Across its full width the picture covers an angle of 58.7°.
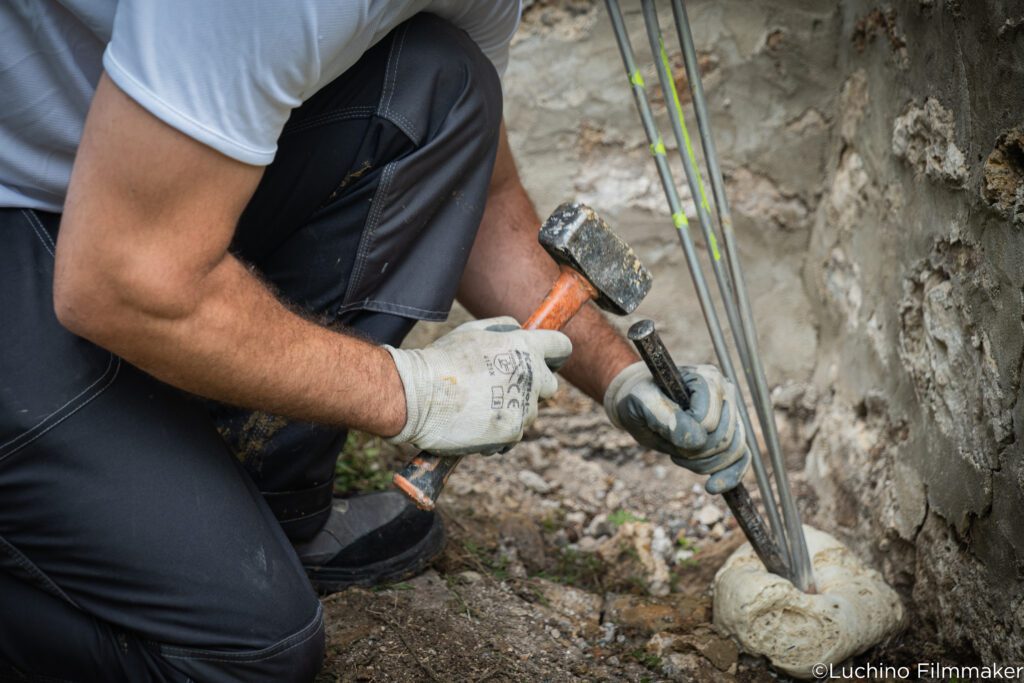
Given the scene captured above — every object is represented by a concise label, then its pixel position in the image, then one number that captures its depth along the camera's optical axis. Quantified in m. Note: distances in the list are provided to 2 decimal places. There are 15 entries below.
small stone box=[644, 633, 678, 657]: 1.76
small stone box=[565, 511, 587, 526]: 2.33
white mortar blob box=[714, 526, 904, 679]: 1.70
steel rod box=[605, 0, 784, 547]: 1.78
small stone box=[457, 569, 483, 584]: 1.90
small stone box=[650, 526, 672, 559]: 2.23
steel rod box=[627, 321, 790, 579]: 1.52
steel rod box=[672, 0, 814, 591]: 1.80
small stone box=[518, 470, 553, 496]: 2.43
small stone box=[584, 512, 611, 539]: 2.29
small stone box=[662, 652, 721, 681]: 1.70
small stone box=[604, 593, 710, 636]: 1.86
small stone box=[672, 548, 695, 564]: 2.19
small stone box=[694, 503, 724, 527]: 2.32
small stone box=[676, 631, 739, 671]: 1.75
